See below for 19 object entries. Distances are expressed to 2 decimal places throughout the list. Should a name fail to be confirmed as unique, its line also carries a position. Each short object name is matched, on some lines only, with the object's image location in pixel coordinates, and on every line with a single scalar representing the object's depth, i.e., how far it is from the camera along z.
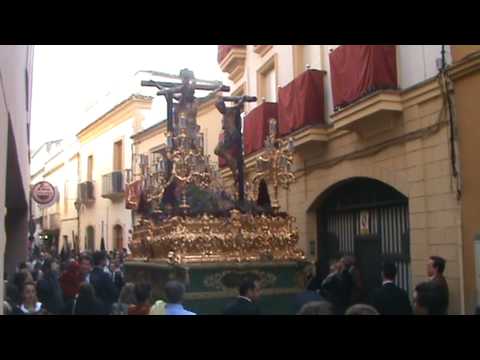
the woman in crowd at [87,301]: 5.35
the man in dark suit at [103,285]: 7.17
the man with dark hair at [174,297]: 4.04
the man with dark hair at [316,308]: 3.03
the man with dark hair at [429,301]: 4.26
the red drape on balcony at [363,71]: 8.84
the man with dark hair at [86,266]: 8.01
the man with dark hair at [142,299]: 4.70
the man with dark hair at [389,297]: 4.86
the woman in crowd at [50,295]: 7.00
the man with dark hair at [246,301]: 4.11
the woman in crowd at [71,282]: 8.05
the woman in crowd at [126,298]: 5.95
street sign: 12.29
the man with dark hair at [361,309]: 2.71
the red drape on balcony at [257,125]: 13.01
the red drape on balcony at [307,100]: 11.22
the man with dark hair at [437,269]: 6.43
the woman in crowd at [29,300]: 5.37
